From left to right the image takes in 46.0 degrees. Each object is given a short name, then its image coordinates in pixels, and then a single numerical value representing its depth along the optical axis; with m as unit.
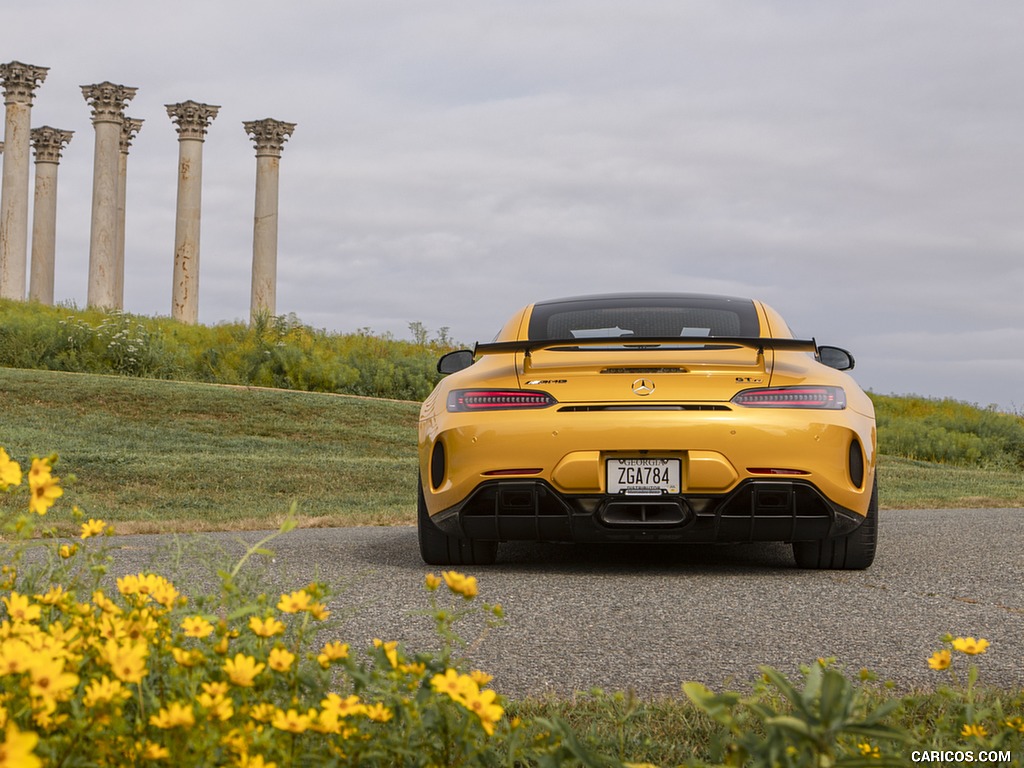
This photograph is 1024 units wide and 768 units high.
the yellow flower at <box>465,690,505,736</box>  1.87
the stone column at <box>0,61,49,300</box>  33.28
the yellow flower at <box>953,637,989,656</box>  2.36
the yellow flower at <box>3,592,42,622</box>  2.15
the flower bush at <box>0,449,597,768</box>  1.79
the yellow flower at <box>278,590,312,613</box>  2.19
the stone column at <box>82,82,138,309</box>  33.75
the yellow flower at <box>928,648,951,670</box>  2.27
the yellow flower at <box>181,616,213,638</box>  2.13
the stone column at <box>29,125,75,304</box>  36.78
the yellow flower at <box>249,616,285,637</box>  2.09
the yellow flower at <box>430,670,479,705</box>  1.91
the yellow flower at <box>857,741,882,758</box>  2.15
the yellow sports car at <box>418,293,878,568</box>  5.43
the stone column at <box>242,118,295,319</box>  35.00
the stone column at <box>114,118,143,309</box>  37.83
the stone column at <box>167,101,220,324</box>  34.56
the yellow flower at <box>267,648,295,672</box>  1.98
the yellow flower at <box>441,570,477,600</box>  2.15
